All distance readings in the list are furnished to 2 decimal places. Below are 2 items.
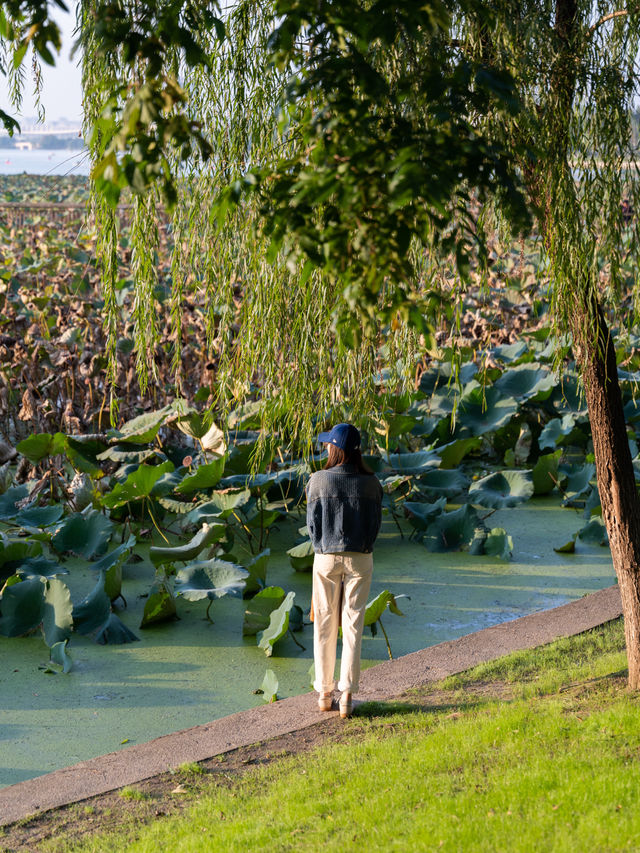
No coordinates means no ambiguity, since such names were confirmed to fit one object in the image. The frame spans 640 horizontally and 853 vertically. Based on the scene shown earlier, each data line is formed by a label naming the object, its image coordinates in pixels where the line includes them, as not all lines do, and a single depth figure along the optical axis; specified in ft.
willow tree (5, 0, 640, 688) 16.43
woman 27.78
